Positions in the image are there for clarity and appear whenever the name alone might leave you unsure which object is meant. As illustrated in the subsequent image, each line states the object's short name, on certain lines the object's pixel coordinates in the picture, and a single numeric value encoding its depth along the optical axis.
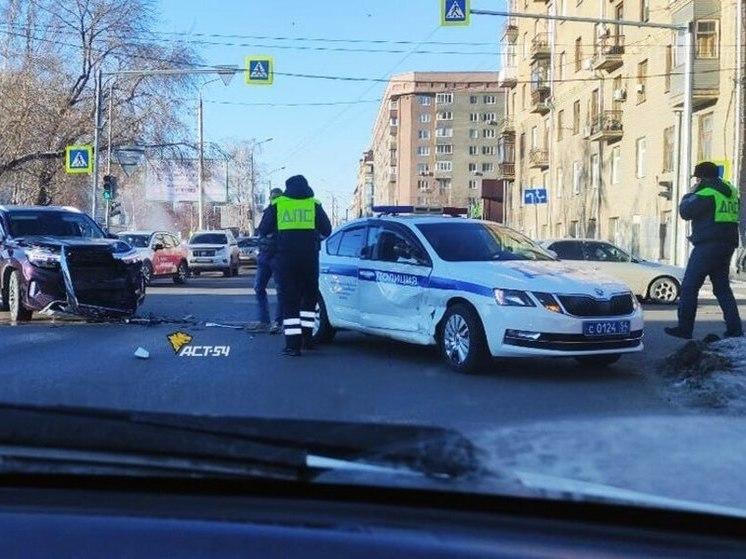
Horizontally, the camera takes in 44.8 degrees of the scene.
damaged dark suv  12.55
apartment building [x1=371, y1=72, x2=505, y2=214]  132.88
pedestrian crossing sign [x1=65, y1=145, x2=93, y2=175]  27.56
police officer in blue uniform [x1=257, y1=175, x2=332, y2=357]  9.99
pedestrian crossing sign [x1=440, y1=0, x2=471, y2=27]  19.02
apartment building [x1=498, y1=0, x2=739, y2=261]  30.20
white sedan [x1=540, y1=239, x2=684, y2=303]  18.17
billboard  38.31
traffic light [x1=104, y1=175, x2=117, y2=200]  30.67
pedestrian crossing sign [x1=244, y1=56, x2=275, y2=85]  23.69
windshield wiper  1.76
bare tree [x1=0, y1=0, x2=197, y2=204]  33.97
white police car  8.35
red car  23.97
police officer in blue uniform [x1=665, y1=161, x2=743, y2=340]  10.13
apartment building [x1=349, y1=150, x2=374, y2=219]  157.05
